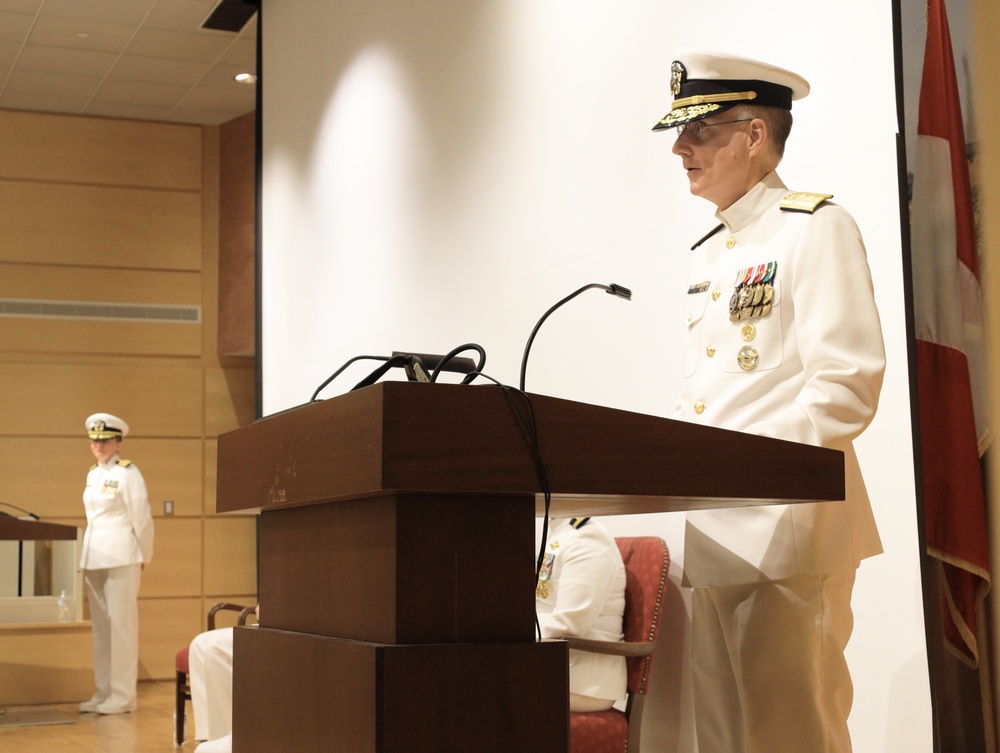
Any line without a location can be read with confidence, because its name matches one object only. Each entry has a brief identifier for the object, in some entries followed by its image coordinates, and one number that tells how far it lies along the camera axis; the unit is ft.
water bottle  42.00
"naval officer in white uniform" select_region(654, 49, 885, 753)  14.60
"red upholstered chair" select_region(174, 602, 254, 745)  35.15
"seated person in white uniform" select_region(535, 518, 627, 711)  24.99
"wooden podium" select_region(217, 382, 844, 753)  10.06
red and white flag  15.73
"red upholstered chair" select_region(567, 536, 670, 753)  24.32
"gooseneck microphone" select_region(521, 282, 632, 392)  14.79
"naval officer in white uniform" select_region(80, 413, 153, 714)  40.17
